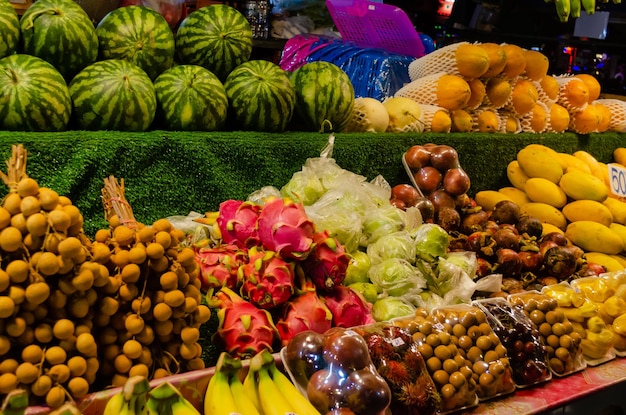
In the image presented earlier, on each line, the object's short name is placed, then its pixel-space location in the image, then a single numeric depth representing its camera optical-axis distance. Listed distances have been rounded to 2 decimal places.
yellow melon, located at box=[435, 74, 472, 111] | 3.29
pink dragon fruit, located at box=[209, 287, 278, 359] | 1.52
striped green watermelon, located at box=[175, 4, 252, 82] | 2.49
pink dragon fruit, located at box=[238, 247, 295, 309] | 1.58
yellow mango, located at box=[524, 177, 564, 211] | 3.11
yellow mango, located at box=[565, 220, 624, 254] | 2.86
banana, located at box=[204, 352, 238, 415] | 1.23
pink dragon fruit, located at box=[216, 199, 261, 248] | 1.79
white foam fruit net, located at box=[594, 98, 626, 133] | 4.39
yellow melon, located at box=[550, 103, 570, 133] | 3.89
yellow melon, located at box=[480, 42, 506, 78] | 3.36
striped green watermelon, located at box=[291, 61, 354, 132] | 2.62
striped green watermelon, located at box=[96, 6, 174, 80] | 2.26
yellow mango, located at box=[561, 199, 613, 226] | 2.96
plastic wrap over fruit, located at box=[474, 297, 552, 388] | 1.84
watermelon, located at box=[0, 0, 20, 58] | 2.02
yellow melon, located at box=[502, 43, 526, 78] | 3.46
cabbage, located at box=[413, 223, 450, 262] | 2.10
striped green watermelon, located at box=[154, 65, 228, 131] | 2.21
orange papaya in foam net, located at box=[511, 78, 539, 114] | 3.61
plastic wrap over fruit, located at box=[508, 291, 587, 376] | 1.95
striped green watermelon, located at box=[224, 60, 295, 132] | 2.38
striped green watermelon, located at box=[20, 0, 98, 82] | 2.06
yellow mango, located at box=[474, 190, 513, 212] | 3.07
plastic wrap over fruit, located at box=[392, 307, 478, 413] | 1.61
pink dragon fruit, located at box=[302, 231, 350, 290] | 1.67
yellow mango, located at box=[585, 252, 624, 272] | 2.76
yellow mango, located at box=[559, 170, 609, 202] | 3.06
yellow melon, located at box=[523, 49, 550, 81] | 3.69
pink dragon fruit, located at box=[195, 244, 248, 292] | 1.66
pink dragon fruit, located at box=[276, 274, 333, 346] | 1.60
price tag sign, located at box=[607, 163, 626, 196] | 3.24
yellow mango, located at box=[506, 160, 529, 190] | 3.35
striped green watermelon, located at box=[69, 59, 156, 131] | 2.03
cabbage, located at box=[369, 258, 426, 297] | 1.99
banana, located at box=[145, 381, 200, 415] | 1.10
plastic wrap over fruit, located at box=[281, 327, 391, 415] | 1.35
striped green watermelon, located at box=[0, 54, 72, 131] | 1.87
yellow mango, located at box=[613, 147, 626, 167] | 4.15
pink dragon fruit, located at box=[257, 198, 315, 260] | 1.61
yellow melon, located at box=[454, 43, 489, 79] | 3.31
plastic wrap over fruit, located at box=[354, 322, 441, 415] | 1.50
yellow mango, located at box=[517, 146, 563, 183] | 3.21
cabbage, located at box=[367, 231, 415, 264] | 2.06
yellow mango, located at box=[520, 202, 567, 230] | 3.03
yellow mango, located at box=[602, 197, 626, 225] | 3.12
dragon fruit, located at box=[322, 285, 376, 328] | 1.70
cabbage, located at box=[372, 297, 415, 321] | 1.88
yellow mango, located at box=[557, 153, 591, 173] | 3.30
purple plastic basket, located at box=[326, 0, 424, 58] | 4.15
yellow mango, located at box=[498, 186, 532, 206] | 3.23
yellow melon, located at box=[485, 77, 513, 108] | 3.47
